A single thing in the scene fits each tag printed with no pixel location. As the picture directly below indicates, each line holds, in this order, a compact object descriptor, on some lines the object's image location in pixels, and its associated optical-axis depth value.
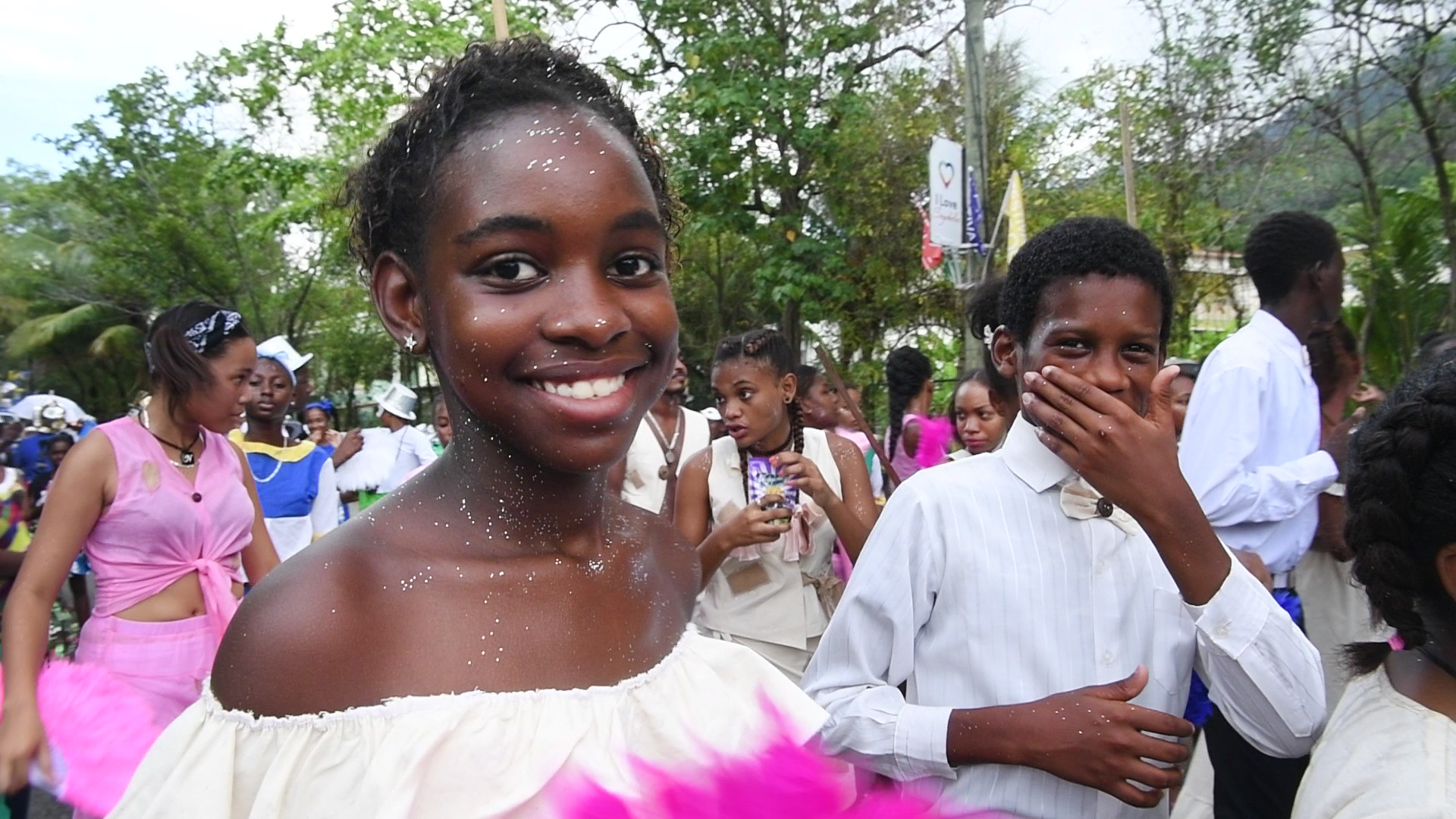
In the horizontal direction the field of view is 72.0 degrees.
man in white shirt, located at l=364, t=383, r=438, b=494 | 7.08
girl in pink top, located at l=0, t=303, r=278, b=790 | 2.80
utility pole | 9.65
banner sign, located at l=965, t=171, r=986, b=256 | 10.01
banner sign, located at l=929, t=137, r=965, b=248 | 9.62
